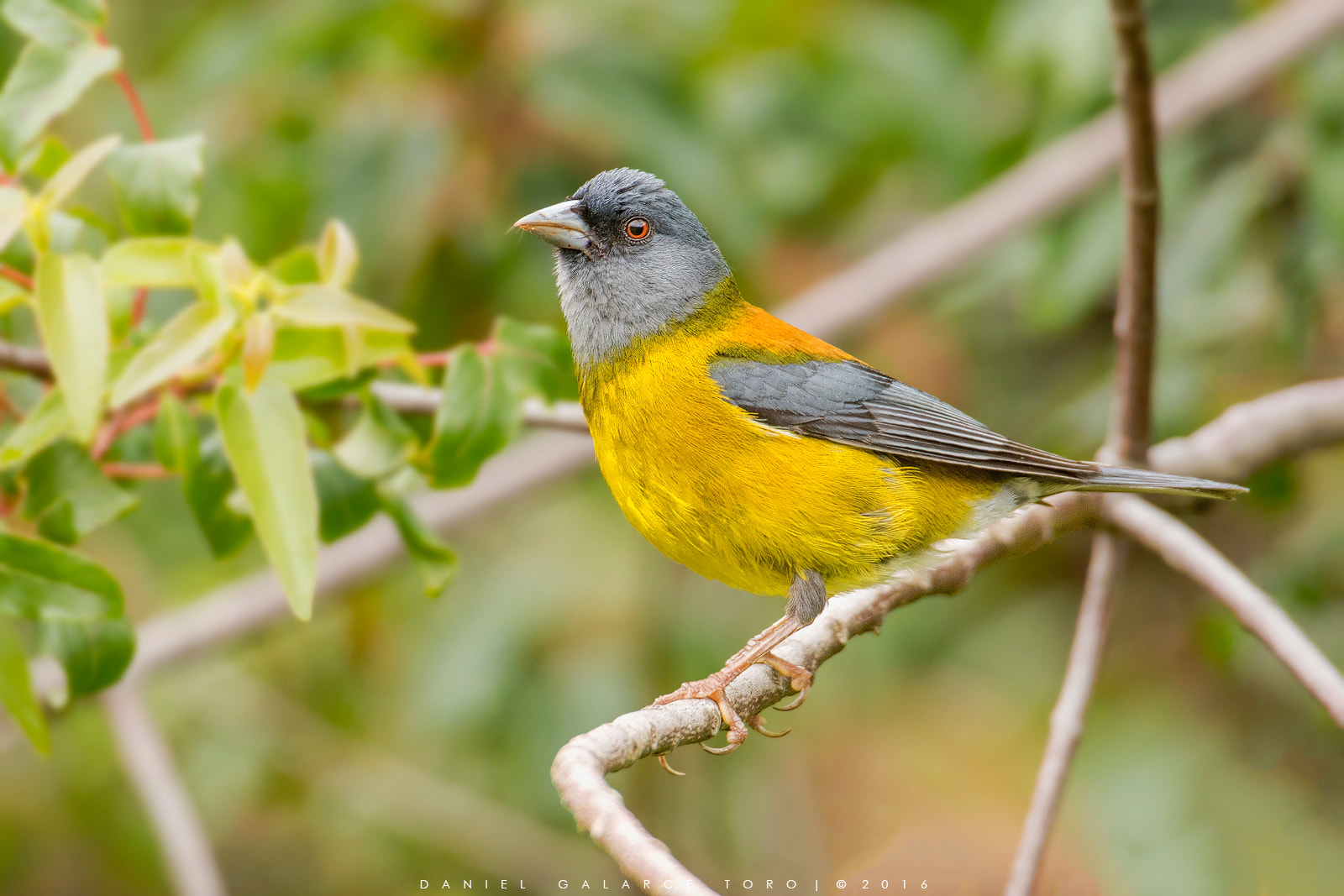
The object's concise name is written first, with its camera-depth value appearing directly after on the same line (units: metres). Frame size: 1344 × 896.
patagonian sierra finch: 5.17
